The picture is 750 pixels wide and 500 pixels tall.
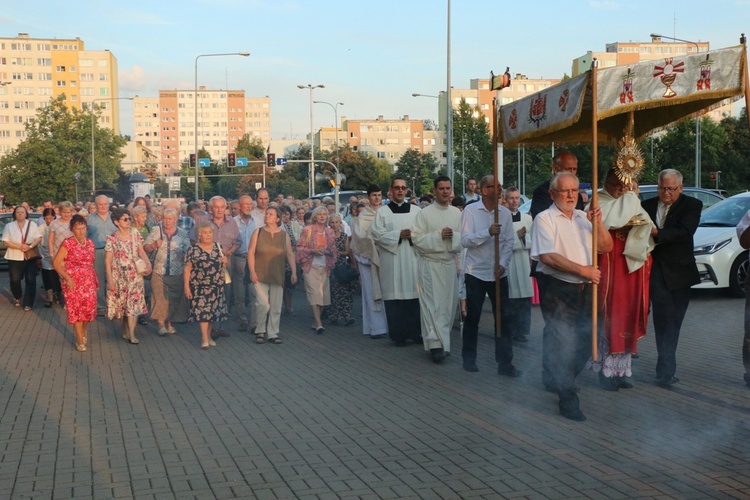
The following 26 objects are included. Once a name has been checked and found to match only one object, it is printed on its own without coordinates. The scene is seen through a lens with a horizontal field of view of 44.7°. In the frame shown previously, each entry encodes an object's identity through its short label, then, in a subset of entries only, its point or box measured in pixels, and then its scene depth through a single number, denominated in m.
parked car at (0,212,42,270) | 24.84
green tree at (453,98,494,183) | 52.12
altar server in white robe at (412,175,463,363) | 9.57
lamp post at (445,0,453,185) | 35.83
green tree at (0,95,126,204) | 61.97
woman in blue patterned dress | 11.35
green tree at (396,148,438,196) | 88.94
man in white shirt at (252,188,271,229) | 14.67
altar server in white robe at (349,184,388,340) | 11.79
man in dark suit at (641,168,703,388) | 8.12
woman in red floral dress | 11.38
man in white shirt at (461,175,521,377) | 8.87
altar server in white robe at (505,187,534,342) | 11.09
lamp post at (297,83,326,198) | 65.57
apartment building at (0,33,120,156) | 150.38
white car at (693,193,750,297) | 14.21
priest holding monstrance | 7.63
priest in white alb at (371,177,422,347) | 10.81
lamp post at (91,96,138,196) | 61.50
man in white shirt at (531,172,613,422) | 7.02
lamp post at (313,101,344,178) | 79.41
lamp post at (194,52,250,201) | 51.77
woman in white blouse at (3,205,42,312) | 15.91
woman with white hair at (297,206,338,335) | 12.70
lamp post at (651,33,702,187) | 23.22
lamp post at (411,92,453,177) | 36.51
